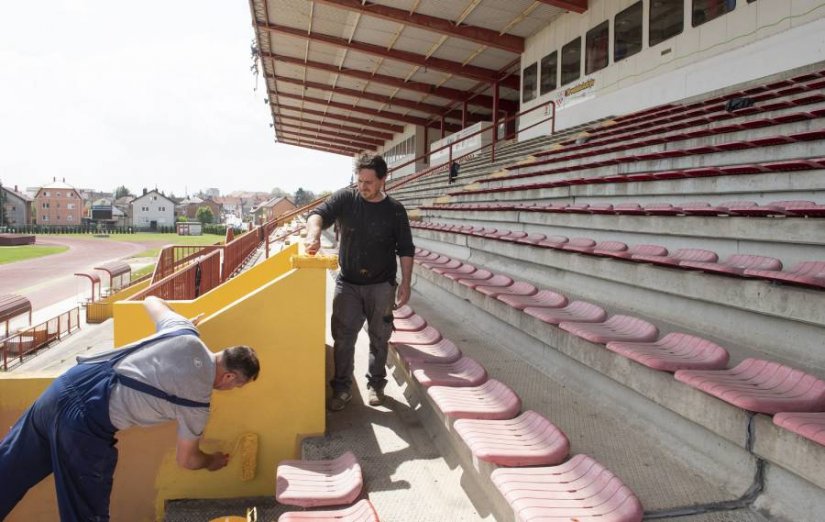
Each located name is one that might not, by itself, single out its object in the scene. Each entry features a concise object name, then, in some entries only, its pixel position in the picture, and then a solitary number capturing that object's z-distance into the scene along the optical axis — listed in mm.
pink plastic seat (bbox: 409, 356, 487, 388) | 2957
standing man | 3334
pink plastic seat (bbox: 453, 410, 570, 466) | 2086
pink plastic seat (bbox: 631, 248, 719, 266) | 3161
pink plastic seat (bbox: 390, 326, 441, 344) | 3818
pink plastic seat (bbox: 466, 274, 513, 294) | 4679
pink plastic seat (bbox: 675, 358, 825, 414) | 1821
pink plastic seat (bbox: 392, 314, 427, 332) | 4172
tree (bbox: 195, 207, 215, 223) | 118750
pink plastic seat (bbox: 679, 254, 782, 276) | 2725
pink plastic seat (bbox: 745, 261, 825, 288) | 2266
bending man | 2355
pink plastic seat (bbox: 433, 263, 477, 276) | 5613
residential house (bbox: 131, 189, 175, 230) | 111938
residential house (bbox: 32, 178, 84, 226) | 104438
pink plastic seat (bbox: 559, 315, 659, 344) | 2797
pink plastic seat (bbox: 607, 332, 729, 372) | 2273
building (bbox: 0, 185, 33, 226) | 94375
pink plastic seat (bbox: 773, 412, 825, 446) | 1552
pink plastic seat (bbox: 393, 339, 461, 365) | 3393
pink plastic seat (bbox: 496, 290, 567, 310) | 3801
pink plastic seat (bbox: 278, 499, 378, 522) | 2157
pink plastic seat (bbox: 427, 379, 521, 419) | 2508
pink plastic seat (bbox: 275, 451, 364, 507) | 2309
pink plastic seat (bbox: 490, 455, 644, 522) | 1719
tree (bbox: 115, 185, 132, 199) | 157250
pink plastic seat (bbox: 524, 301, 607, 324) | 3324
